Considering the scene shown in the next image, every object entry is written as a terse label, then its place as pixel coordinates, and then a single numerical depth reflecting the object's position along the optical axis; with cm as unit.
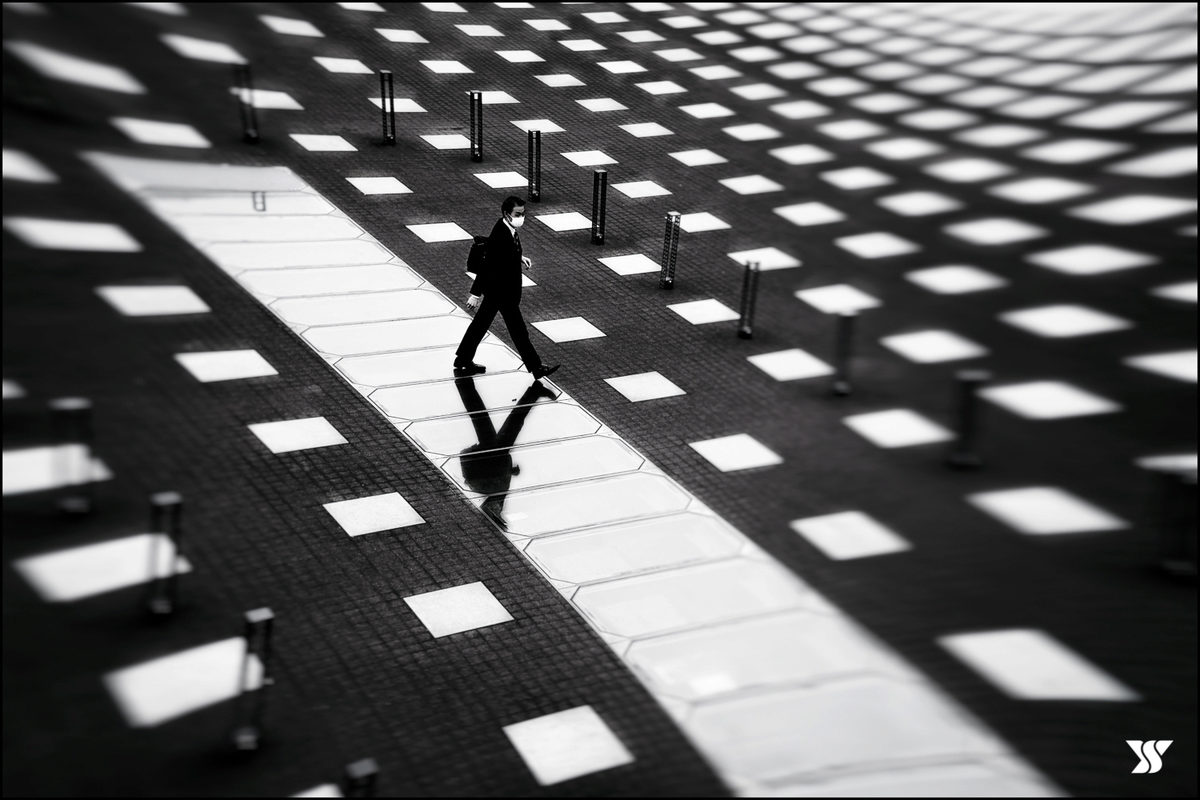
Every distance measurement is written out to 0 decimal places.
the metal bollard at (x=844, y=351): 880
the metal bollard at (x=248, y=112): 1270
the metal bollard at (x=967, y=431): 793
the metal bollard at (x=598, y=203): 1086
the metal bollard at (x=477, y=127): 1284
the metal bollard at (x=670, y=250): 1017
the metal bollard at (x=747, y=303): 934
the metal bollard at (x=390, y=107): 1303
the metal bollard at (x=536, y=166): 1196
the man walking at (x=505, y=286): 828
